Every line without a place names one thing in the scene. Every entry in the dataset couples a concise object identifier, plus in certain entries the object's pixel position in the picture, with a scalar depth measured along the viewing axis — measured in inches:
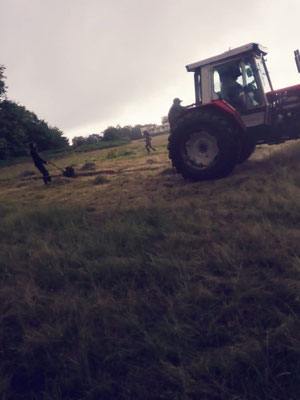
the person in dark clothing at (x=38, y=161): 404.0
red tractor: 229.6
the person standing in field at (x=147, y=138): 651.5
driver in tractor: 240.7
